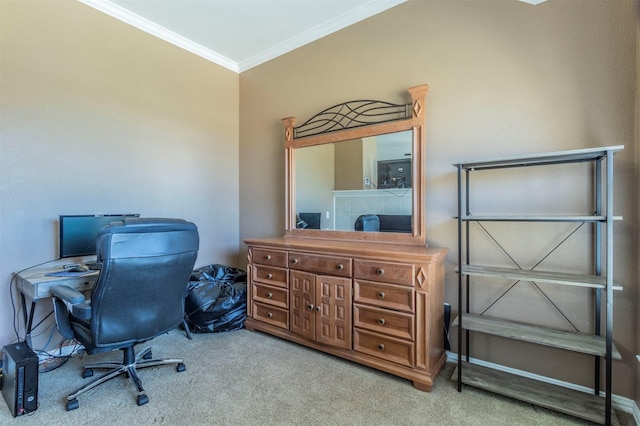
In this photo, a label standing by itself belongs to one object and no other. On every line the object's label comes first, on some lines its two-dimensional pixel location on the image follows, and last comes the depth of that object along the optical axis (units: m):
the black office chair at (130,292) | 1.62
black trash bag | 2.75
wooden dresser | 1.96
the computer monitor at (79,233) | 2.29
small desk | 1.89
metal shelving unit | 1.54
